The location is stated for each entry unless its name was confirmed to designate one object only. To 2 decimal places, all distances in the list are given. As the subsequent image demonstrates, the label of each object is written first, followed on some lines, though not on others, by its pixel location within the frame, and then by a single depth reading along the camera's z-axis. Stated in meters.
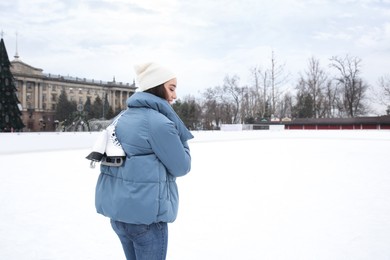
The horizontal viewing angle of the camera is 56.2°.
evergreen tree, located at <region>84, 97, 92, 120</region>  68.81
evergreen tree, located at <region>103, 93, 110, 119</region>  61.87
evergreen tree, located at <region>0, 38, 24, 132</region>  27.98
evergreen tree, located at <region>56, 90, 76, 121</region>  69.76
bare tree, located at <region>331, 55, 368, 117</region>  46.59
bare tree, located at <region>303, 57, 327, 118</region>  48.62
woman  1.60
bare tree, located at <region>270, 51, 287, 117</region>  46.16
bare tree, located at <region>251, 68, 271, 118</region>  48.34
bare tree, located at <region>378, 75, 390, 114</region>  46.84
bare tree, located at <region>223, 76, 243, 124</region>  55.31
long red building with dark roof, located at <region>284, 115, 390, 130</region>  29.83
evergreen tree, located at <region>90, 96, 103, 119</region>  69.39
